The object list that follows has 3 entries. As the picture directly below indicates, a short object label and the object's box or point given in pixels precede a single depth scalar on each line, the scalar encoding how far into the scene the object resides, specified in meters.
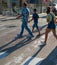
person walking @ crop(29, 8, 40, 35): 5.11
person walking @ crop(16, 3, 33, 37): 4.58
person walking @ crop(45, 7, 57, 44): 3.83
